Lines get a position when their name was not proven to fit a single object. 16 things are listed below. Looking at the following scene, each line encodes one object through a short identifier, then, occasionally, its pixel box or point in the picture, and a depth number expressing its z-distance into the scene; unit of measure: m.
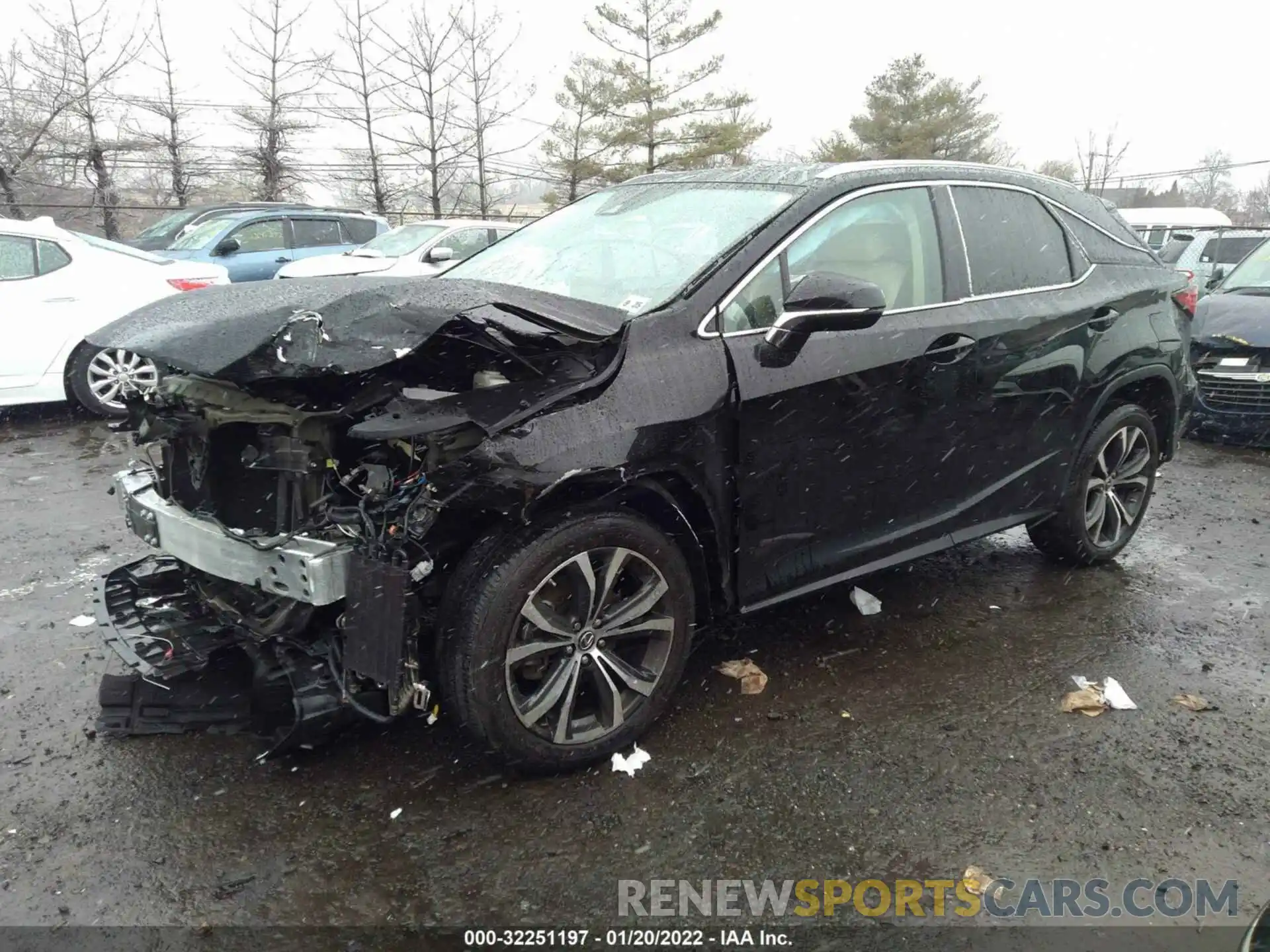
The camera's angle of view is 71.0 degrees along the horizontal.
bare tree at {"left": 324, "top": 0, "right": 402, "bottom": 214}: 24.56
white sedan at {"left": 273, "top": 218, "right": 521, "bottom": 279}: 10.61
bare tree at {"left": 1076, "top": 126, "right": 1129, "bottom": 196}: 56.16
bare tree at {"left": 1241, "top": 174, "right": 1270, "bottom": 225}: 57.97
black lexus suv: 2.45
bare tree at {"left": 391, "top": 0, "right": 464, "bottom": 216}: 25.00
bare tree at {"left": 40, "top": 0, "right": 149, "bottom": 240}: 20.08
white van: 19.58
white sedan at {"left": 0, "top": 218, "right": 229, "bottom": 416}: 7.01
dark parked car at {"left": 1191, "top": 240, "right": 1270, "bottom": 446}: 7.21
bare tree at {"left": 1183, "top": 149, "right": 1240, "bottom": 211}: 64.44
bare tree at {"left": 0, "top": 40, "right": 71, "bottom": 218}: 18.55
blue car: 11.78
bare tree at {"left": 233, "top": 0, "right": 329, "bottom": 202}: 23.39
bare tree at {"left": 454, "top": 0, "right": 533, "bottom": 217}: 25.44
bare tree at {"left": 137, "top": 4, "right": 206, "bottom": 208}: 22.70
